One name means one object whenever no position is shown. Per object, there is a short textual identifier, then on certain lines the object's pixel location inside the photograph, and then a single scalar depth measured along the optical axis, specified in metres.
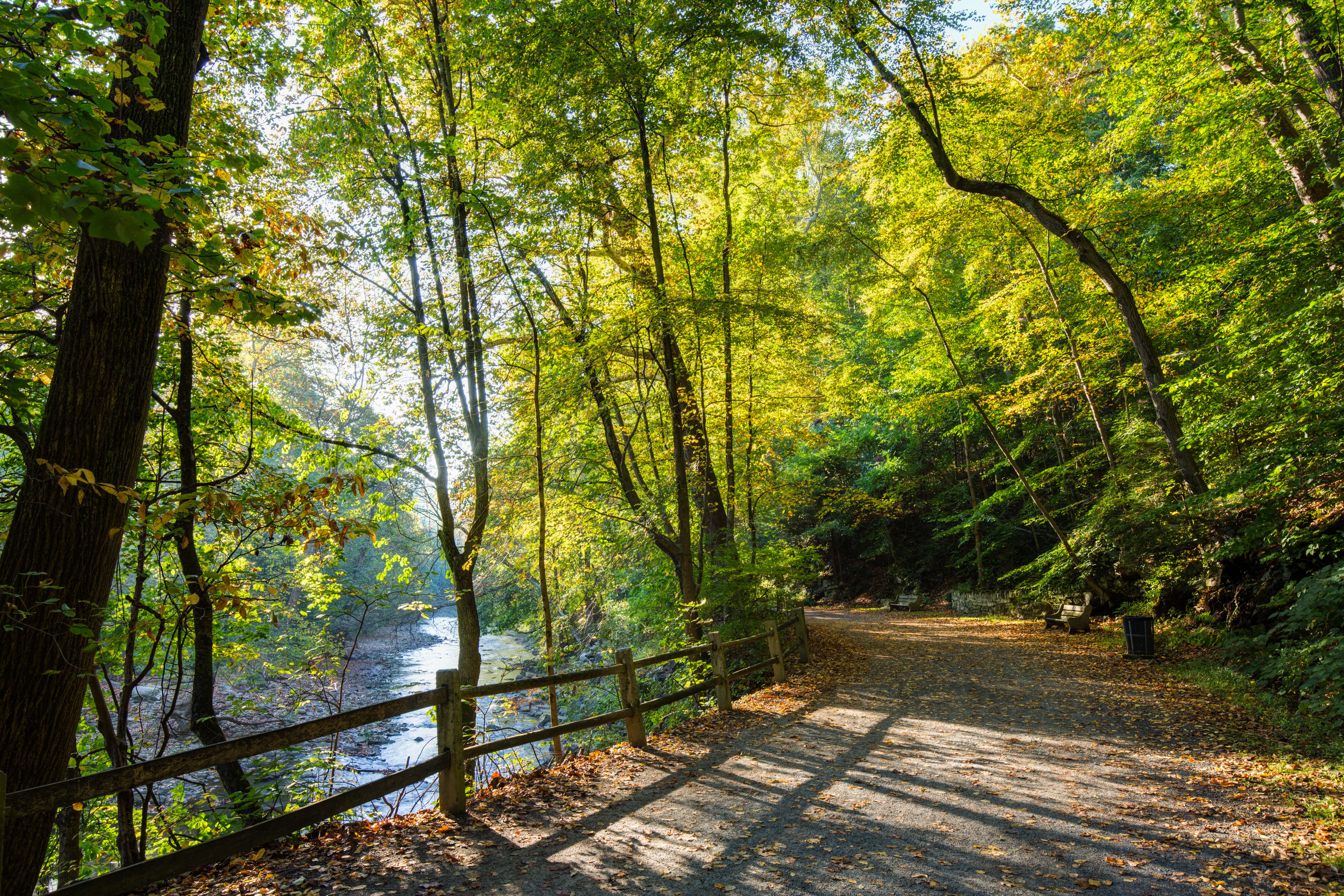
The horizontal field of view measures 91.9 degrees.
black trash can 10.23
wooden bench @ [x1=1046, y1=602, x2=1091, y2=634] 13.99
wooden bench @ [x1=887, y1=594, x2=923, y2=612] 23.38
